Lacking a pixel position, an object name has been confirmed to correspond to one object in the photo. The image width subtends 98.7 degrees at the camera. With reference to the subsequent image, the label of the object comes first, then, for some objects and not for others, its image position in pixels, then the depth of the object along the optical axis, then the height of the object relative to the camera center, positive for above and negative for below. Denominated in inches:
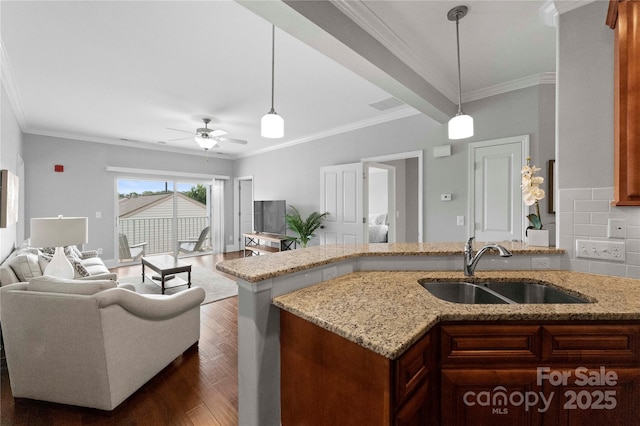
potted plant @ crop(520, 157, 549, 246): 72.7 +4.0
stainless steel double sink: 64.3 -18.2
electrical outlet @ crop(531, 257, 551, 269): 71.1 -12.1
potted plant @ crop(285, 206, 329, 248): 205.6 -8.4
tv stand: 226.2 -26.0
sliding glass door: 243.8 -4.6
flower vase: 75.1 -6.4
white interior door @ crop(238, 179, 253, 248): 308.7 +8.9
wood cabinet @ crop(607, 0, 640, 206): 57.9 +24.4
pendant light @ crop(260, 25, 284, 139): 80.0 +26.0
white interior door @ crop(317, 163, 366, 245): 185.5 +7.8
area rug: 159.8 -45.4
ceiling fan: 169.9 +49.4
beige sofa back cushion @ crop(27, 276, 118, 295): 68.7 -18.2
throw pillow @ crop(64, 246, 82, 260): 144.9 -20.9
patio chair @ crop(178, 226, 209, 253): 271.1 -30.1
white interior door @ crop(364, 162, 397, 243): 189.9 +19.6
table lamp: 103.3 -8.7
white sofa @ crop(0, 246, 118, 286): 82.8 -19.3
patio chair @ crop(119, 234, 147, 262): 239.5 -31.8
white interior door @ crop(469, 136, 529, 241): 124.0 +12.0
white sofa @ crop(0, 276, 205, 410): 67.1 -31.8
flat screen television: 237.0 -1.9
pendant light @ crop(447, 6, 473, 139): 78.3 +26.0
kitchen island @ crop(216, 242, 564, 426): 51.4 -13.8
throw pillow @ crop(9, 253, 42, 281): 91.9 -18.2
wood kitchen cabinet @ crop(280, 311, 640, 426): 45.3 -26.2
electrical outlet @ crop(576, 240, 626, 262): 63.6 -8.5
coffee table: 149.3 -30.0
